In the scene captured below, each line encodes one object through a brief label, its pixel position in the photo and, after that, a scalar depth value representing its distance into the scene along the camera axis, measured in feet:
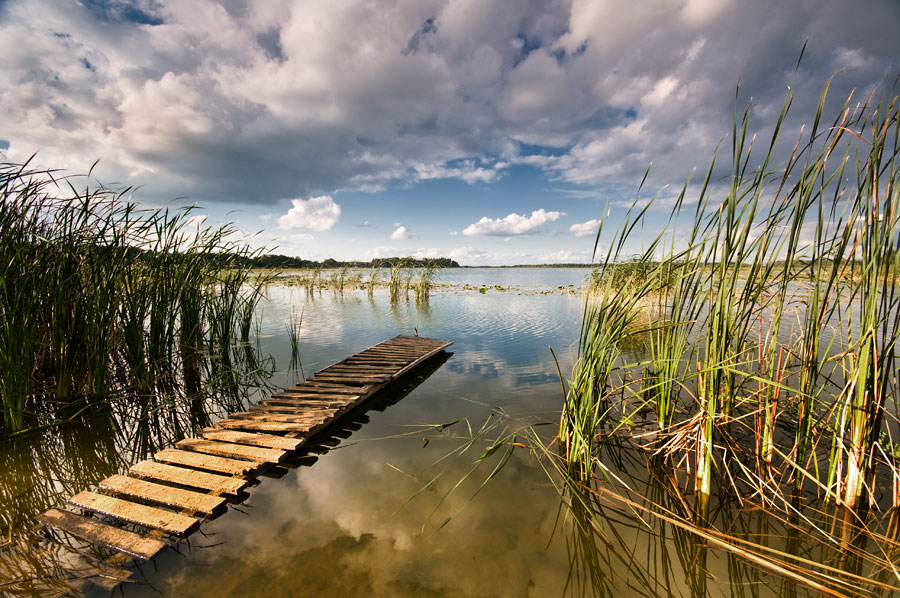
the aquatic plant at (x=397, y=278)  59.00
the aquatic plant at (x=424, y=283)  59.58
